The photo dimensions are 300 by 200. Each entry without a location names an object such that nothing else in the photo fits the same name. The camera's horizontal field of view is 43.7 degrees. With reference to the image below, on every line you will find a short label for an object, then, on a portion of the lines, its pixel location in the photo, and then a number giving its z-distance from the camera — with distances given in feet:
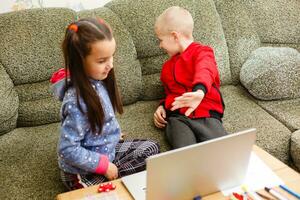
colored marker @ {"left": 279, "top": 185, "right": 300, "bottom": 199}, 3.76
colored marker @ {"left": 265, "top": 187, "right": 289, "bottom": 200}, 3.72
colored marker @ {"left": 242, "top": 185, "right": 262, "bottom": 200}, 3.74
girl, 4.15
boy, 5.56
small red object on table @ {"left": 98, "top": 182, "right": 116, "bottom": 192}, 3.95
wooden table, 3.86
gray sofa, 5.82
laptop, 3.27
